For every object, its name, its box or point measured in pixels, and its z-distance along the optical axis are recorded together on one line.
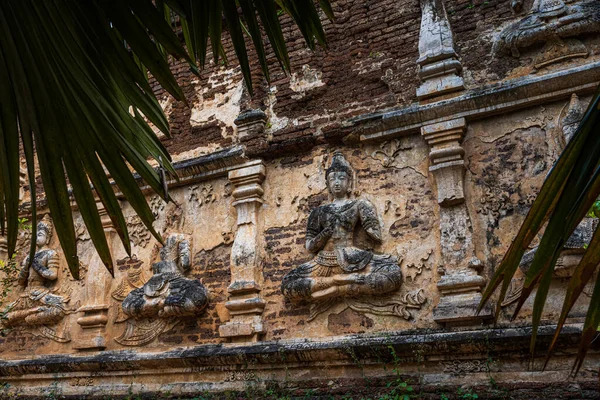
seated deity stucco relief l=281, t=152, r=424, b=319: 5.86
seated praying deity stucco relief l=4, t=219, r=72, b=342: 7.63
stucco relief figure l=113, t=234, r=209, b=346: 6.70
